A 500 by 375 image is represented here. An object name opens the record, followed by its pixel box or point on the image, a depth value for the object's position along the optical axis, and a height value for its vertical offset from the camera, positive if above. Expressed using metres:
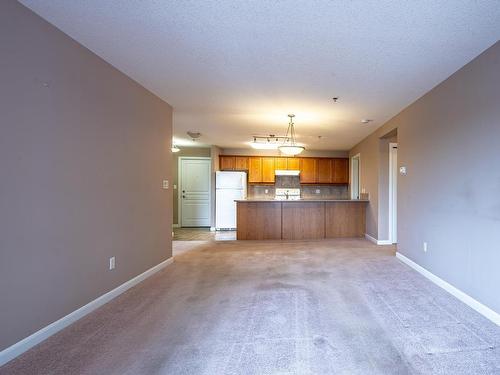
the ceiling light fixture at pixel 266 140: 5.44 +1.25
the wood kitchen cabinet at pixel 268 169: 7.39 +0.60
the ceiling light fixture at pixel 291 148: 4.42 +0.75
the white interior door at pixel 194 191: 7.31 -0.08
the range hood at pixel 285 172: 7.38 +0.51
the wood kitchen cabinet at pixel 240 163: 7.35 +0.78
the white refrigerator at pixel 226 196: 6.74 -0.21
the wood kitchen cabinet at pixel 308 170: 7.46 +0.57
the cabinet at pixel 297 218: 5.50 -0.70
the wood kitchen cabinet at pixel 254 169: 7.37 +0.60
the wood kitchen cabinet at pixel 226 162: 7.32 +0.79
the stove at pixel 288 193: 7.53 -0.14
